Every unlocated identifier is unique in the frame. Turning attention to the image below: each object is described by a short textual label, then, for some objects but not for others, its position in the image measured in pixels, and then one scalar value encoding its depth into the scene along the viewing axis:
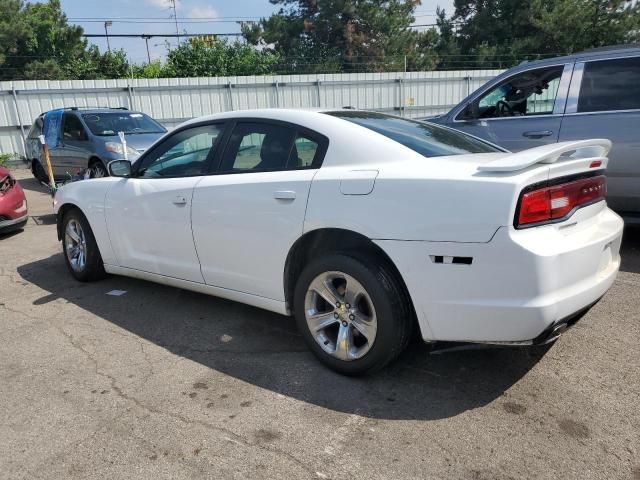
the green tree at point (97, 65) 35.44
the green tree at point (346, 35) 34.01
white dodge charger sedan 2.55
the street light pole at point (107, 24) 43.97
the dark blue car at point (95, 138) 9.60
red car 7.25
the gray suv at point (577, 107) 5.04
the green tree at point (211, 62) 29.92
